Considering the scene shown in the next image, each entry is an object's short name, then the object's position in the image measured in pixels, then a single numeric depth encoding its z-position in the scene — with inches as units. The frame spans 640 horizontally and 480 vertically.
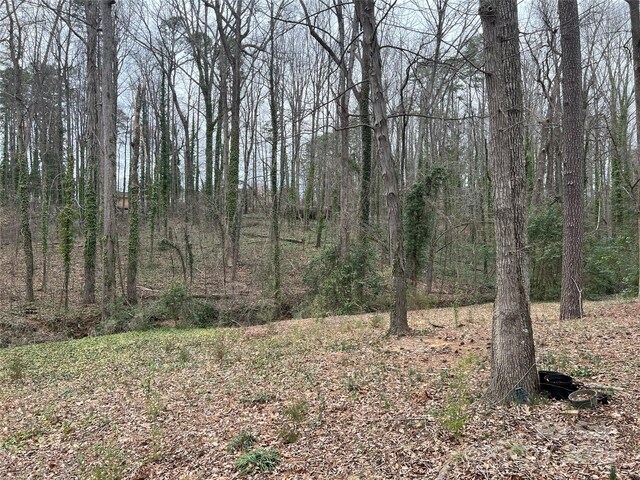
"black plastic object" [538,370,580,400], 159.6
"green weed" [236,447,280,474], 147.8
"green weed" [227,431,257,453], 164.1
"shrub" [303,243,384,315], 575.8
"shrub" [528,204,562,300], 625.9
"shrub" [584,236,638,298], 605.0
